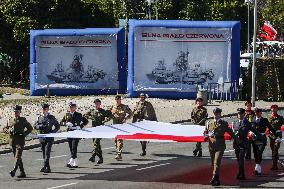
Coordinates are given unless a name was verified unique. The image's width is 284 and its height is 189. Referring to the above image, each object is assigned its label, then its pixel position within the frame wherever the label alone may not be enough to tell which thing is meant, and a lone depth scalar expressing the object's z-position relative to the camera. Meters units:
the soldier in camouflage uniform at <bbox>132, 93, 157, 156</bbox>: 27.88
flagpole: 45.12
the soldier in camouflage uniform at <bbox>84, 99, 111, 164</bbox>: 25.88
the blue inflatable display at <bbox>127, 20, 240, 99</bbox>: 50.81
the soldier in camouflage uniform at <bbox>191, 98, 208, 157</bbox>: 27.00
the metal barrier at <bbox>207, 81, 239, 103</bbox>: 51.19
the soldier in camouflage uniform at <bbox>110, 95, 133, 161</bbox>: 26.81
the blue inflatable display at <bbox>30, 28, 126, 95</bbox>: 53.97
